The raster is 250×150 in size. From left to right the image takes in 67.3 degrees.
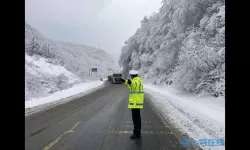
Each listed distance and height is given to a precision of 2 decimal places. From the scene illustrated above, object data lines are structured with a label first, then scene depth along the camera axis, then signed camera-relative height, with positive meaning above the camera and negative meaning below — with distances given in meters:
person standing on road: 5.66 -0.63
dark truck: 36.74 +0.11
